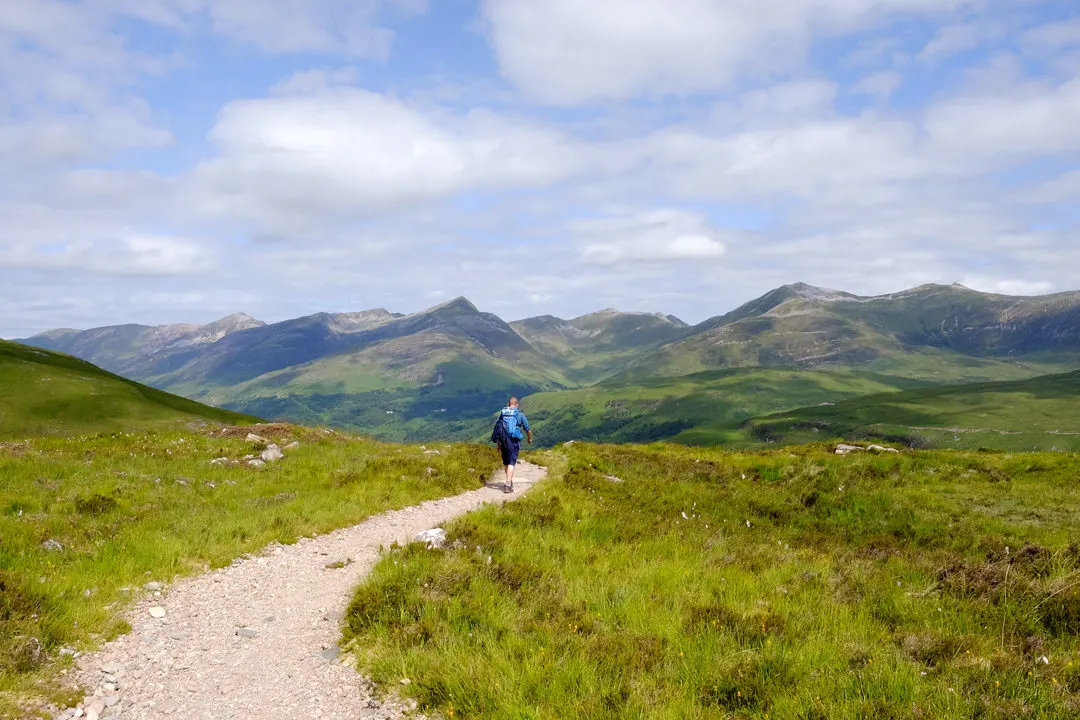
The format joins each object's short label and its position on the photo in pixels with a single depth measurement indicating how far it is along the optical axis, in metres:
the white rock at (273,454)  24.64
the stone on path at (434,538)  12.68
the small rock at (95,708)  7.19
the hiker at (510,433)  22.88
